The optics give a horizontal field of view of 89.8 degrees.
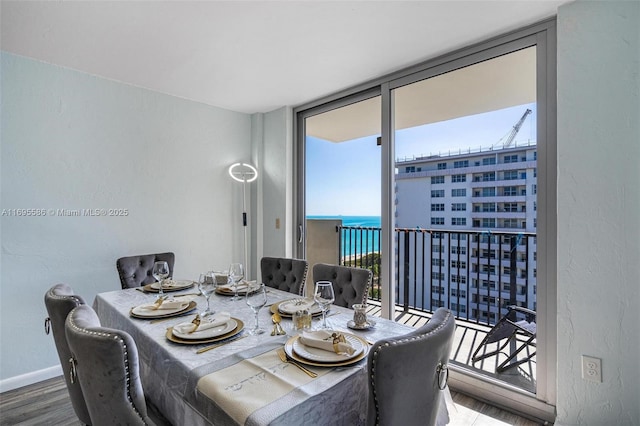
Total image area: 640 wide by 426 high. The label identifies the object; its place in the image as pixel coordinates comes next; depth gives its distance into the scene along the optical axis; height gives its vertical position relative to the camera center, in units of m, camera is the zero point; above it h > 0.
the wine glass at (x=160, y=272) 1.99 -0.38
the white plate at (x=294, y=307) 1.57 -0.49
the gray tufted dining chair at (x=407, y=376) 0.84 -0.45
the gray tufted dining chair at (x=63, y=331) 1.26 -0.48
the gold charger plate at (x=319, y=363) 1.03 -0.49
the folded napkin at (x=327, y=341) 1.11 -0.46
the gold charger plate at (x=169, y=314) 1.51 -0.50
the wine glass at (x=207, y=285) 1.59 -0.37
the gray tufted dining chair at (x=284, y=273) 2.39 -0.48
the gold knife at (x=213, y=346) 1.15 -0.50
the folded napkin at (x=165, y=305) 1.63 -0.48
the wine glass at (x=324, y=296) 1.37 -0.36
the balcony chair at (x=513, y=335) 2.38 -0.95
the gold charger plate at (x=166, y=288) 2.07 -0.51
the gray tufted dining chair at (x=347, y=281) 1.94 -0.44
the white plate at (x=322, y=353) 1.06 -0.48
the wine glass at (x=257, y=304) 1.36 -0.40
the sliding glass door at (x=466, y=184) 1.97 +0.24
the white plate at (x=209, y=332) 1.24 -0.48
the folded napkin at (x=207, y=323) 1.31 -0.48
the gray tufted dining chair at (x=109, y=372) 0.93 -0.48
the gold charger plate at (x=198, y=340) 1.22 -0.49
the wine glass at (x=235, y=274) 1.85 -0.36
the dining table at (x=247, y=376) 0.86 -0.51
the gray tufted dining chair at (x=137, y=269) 2.42 -0.45
